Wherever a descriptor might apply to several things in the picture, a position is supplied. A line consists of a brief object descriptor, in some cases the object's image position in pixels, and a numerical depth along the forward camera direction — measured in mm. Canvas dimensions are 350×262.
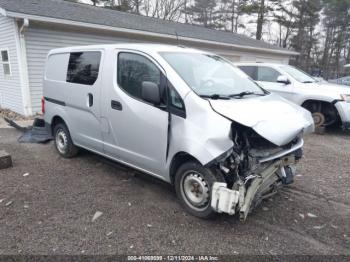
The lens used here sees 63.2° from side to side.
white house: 8562
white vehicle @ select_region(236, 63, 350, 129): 6879
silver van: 2850
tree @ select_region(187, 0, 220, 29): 32391
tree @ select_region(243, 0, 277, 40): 28141
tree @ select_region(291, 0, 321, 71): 30541
